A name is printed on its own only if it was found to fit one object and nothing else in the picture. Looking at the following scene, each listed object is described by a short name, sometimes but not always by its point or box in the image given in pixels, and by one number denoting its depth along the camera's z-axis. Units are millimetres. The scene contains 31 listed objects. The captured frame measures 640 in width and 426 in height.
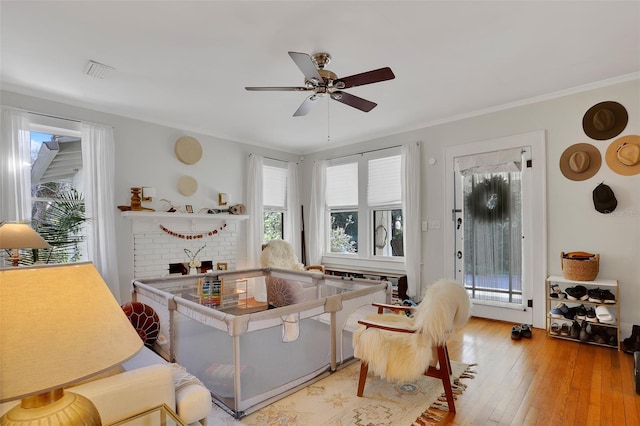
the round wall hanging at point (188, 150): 4770
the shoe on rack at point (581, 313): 3337
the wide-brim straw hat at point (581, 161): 3520
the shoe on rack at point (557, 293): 3491
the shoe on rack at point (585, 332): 3295
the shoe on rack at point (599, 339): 3229
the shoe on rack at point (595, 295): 3251
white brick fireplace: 4332
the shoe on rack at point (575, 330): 3377
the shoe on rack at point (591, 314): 3251
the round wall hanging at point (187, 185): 4785
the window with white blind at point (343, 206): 5832
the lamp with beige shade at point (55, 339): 711
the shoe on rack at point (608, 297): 3213
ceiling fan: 2371
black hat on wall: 3367
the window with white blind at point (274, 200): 6062
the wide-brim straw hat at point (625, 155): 3256
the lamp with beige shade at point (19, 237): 2645
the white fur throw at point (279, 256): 4844
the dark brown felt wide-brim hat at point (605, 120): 3387
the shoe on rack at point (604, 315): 3129
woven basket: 3338
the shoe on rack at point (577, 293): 3369
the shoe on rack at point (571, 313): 3426
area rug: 2078
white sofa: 1220
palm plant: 3713
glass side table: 1273
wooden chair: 2096
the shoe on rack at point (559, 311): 3465
